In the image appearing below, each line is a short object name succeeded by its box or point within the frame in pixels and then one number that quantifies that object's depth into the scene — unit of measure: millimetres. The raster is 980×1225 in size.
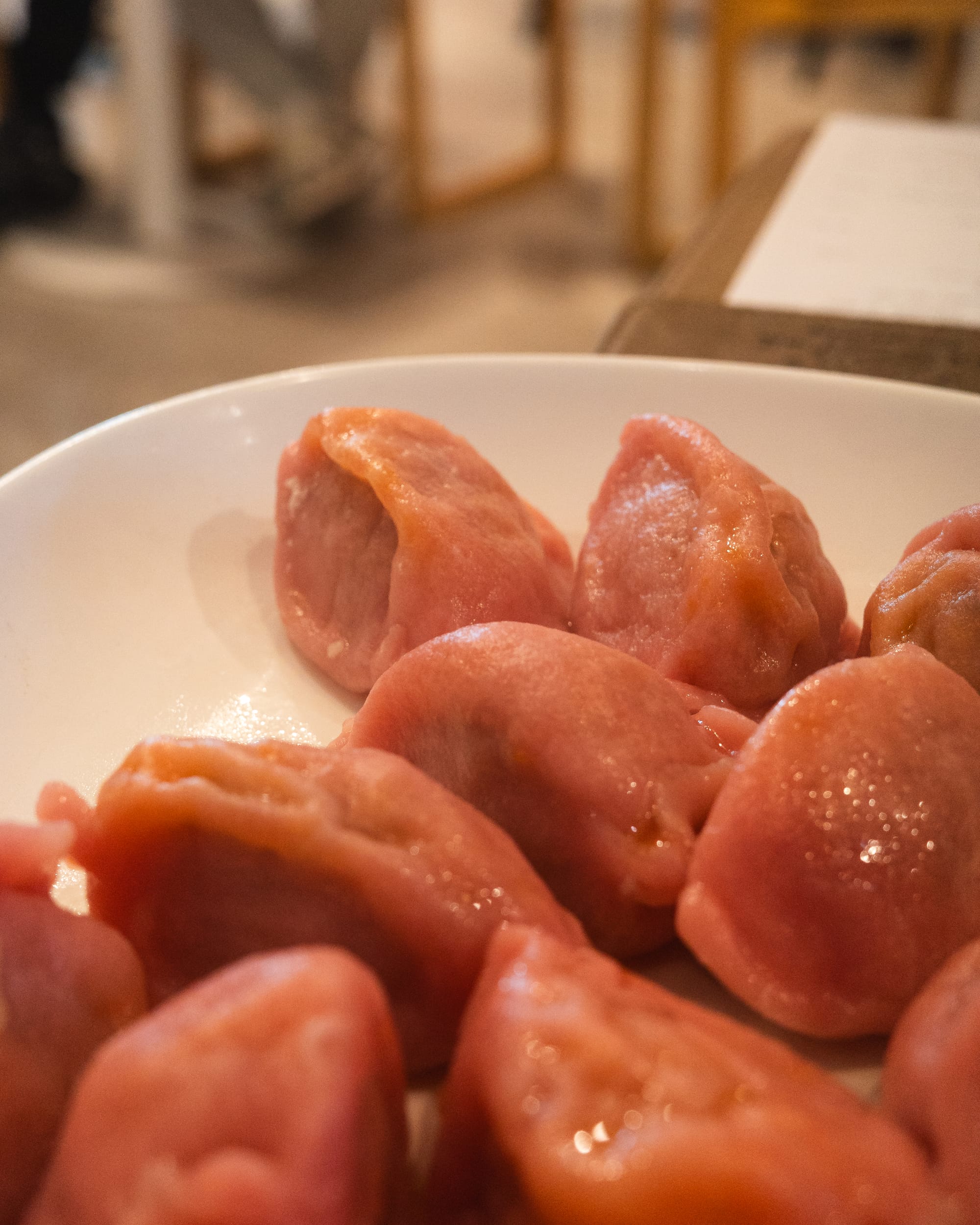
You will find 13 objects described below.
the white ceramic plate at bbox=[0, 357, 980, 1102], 284
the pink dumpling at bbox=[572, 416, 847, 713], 259
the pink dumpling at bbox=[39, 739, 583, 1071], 210
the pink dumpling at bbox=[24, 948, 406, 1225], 183
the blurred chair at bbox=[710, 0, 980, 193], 929
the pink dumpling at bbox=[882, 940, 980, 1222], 194
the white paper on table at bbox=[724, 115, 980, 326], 440
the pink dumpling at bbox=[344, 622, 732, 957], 227
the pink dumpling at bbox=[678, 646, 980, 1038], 217
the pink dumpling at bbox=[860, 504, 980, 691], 252
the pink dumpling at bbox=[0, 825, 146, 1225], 196
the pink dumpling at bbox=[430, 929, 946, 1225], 183
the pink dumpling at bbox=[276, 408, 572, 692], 275
